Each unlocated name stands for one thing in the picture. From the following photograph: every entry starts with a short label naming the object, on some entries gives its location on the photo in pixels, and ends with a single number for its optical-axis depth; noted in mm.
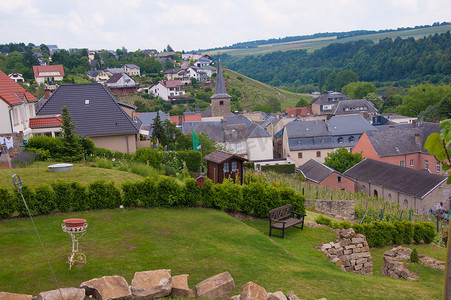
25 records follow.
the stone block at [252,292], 7469
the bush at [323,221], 17703
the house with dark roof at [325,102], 112125
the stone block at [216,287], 7895
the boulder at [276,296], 7688
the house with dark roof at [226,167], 20234
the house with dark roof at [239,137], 56141
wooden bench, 14616
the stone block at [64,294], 7132
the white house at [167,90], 112000
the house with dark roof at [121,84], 112750
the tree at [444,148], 4242
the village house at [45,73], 104375
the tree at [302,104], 118938
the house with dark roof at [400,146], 50156
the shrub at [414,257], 13738
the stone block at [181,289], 7918
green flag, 38094
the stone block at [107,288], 7445
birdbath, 9133
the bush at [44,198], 13500
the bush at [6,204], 12828
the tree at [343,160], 48250
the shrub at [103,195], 14466
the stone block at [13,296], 6969
